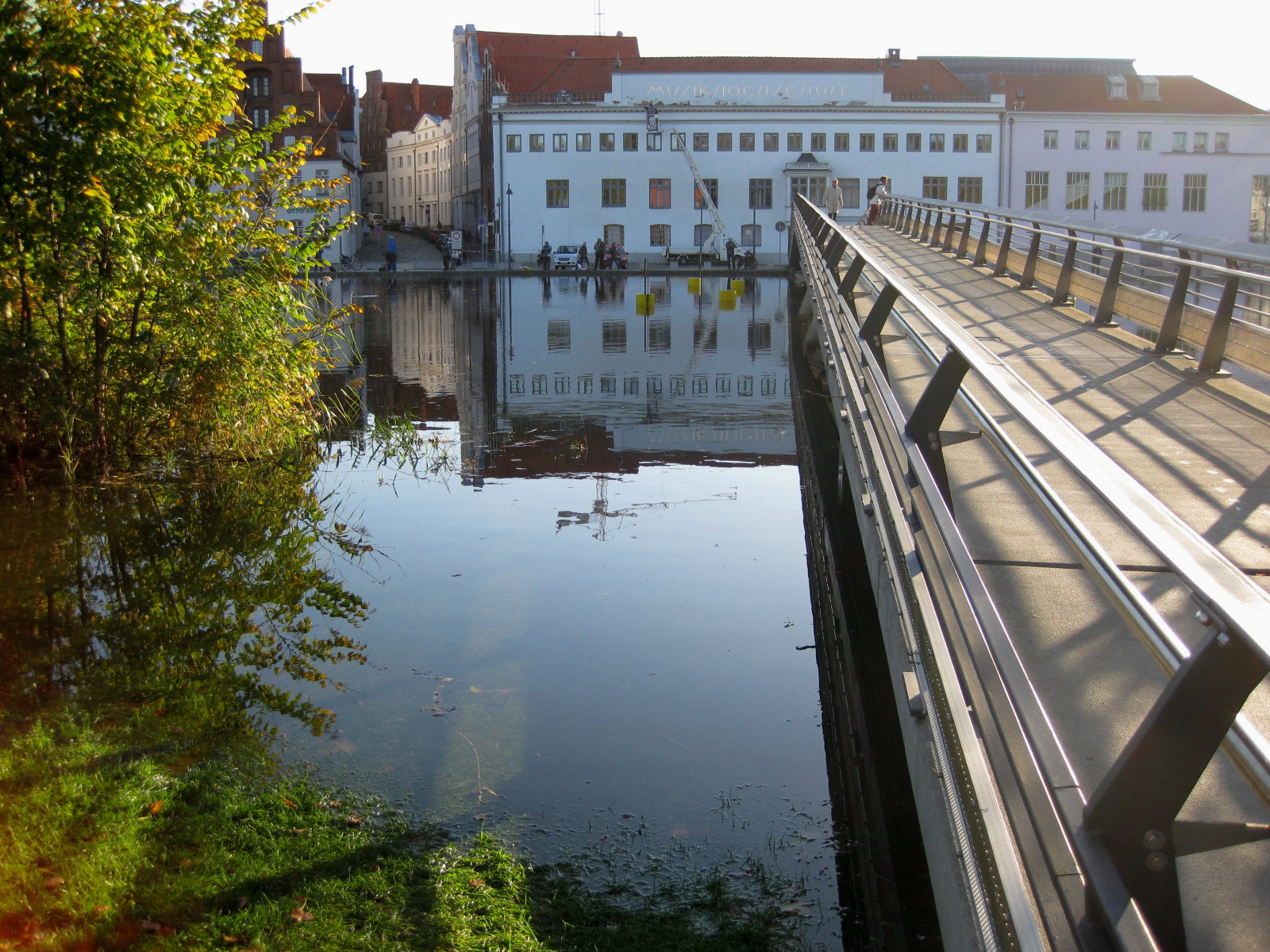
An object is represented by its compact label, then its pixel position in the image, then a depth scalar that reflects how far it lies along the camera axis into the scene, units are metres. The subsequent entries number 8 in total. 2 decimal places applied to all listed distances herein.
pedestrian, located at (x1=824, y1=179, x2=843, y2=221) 35.47
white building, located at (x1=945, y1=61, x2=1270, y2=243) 86.19
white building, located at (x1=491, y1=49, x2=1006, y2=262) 81.62
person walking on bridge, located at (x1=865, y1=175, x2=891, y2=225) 41.00
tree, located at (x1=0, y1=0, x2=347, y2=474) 9.81
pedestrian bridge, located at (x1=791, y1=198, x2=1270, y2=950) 2.36
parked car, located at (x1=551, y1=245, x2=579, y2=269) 70.19
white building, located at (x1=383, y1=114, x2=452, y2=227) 113.56
